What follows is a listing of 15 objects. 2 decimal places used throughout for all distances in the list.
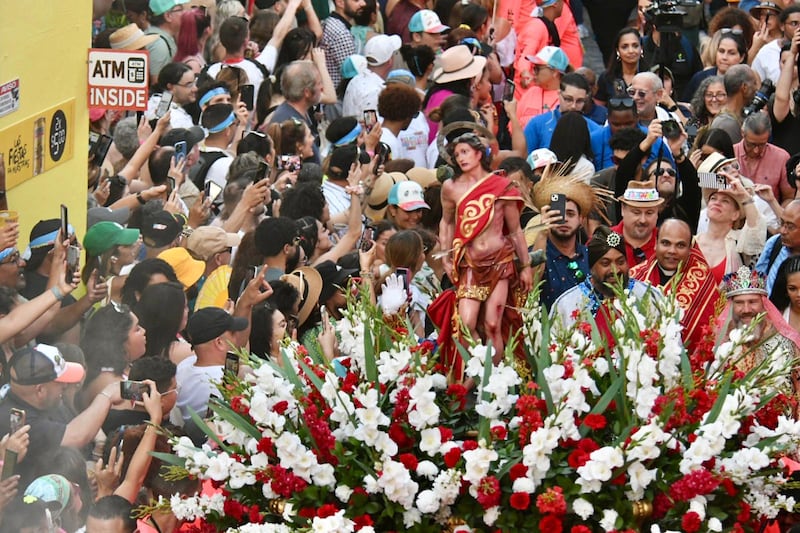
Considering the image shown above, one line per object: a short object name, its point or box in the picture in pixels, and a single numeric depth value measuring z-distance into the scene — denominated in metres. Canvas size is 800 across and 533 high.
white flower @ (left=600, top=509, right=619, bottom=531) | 11.13
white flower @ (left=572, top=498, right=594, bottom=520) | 11.14
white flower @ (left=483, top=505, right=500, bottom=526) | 11.34
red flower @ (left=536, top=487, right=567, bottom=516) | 11.05
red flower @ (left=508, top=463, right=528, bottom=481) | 11.34
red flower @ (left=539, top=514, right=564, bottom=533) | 11.14
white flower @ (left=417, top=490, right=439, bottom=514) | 11.30
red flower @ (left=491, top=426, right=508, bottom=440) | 11.45
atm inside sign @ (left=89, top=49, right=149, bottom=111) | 19.33
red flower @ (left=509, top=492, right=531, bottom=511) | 11.15
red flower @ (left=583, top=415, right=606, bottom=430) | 11.37
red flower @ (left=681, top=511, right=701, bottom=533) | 11.18
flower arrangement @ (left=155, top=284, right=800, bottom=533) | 11.30
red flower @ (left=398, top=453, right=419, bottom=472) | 11.48
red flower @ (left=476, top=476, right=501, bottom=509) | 11.19
